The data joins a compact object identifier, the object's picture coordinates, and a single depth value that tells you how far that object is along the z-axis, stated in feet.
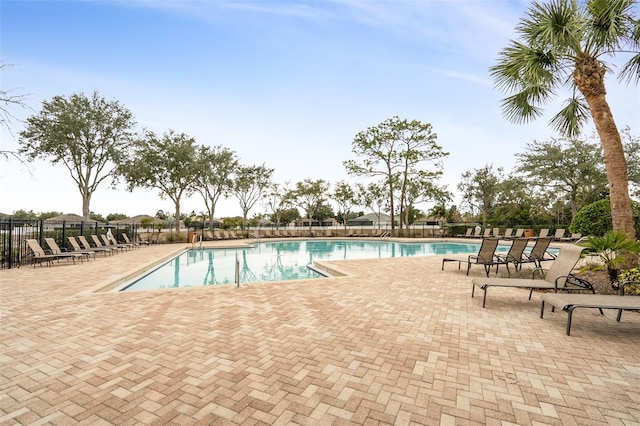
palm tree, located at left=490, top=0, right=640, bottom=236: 18.72
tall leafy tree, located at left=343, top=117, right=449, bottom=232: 86.89
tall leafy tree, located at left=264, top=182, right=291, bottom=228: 112.57
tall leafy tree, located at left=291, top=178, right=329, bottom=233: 115.34
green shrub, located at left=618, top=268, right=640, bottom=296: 16.31
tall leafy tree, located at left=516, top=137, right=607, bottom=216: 70.28
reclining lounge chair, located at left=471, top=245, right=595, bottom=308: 15.55
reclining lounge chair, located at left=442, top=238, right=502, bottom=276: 24.31
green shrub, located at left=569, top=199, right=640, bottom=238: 29.04
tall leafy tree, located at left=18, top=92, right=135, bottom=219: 59.36
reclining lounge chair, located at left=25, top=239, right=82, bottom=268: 30.94
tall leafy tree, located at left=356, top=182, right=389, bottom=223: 114.83
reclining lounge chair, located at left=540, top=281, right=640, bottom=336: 11.02
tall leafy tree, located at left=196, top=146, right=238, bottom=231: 84.43
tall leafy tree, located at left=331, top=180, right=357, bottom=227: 124.36
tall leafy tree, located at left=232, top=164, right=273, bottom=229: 96.02
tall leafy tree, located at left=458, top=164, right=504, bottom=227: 98.43
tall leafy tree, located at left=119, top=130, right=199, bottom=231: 74.38
